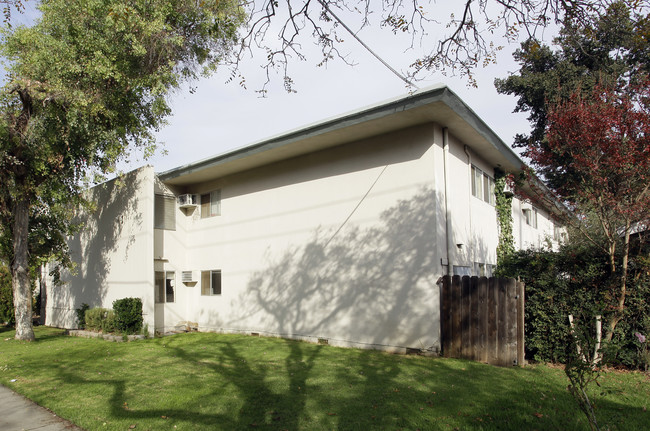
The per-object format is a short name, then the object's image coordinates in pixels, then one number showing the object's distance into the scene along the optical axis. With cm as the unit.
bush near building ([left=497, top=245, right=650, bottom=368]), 761
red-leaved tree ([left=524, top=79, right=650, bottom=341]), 783
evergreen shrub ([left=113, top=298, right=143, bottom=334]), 1292
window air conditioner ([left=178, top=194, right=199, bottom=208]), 1506
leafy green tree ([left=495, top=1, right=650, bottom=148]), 1666
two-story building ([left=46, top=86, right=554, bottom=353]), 964
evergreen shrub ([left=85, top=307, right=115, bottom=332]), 1344
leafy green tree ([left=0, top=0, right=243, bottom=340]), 1157
